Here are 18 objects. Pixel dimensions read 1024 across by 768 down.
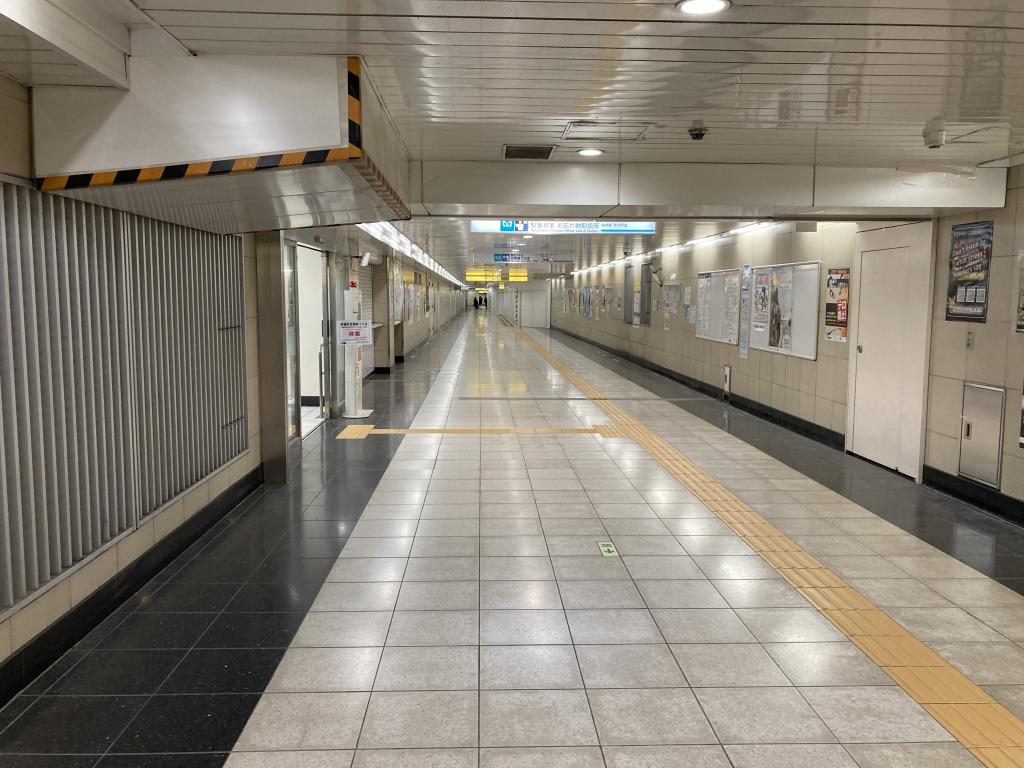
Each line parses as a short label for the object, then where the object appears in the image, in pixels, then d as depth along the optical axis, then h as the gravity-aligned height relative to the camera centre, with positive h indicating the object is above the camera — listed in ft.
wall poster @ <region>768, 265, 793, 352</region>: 30.45 +0.24
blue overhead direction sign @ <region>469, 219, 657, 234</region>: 27.84 +3.47
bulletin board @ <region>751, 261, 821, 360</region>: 28.35 +0.32
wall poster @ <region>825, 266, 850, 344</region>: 25.99 +0.47
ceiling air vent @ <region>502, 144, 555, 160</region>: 18.15 +4.16
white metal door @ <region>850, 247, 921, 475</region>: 22.59 -1.17
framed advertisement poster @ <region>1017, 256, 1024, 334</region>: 17.75 +0.55
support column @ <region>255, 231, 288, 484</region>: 20.12 -1.17
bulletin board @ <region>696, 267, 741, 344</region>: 36.29 +0.53
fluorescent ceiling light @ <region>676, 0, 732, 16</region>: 9.24 +3.98
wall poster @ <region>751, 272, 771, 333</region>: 32.76 +0.71
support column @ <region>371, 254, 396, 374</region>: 49.47 -0.10
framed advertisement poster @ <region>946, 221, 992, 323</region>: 19.12 +1.24
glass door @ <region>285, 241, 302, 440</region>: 26.63 -1.51
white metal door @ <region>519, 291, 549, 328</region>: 135.74 +1.27
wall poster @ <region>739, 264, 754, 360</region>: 34.76 +0.21
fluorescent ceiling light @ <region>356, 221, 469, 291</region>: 32.60 +4.08
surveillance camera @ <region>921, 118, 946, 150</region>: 14.89 +3.90
